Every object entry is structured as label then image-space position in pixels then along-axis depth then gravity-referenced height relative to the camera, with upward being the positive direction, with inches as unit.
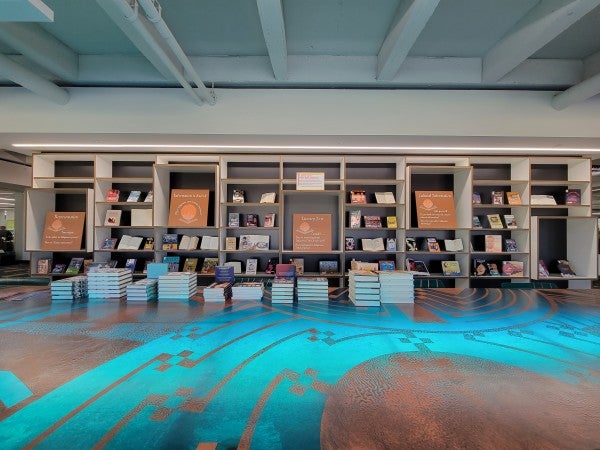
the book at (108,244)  179.5 -11.1
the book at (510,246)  179.7 -8.2
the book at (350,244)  183.3 -8.8
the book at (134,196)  184.2 +20.4
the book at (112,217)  182.9 +6.3
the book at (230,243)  182.6 -9.4
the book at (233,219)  183.8 +6.1
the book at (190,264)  182.4 -23.4
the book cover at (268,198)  181.5 +20.3
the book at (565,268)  180.2 -22.4
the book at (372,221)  183.5 +6.5
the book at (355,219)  181.8 +7.6
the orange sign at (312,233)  178.2 -1.8
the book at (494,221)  181.5 +7.8
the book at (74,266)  179.6 -26.0
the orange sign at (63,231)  179.3 -3.2
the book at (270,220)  183.2 +6.1
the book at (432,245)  180.7 -8.5
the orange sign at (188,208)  178.2 +12.9
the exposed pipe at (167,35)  73.1 +58.4
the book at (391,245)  179.8 -8.9
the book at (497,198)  182.0 +22.7
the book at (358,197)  180.9 +21.8
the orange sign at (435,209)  177.3 +14.6
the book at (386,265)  179.6 -21.8
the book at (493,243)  180.9 -6.5
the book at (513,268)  177.6 -22.2
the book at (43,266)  180.9 -26.1
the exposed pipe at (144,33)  73.4 +58.9
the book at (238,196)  183.2 +21.4
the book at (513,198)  181.2 +22.8
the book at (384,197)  184.9 +22.5
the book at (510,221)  181.2 +7.9
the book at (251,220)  185.2 +5.9
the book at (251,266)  181.8 -24.1
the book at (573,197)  179.8 +23.8
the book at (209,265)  178.4 -23.7
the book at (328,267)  182.1 -23.8
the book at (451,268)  179.3 -23.0
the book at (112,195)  180.7 +20.5
